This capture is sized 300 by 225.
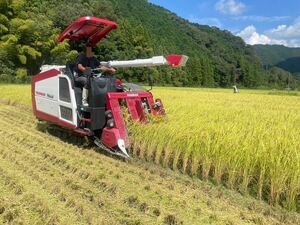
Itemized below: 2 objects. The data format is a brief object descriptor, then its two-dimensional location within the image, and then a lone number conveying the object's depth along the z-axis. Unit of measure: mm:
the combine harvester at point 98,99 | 3701
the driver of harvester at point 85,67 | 4020
